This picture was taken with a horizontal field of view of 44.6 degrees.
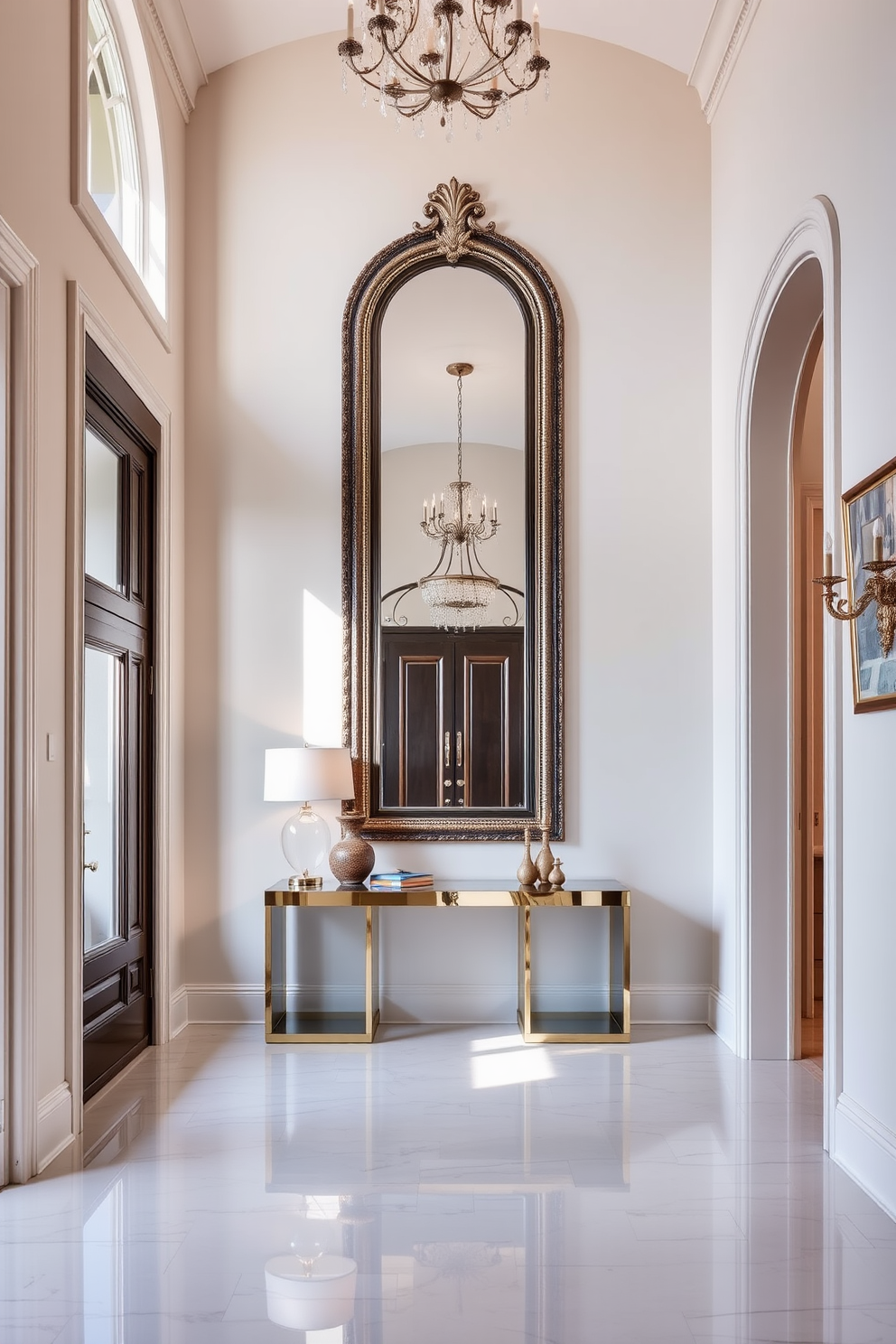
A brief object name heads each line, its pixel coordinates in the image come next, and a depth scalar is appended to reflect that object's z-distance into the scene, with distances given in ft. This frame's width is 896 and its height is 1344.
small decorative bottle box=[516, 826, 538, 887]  14.84
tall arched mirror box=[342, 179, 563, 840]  16.01
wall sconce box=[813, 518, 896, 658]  9.27
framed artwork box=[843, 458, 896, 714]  9.33
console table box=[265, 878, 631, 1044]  14.65
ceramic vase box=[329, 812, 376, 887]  14.98
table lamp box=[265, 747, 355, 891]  14.74
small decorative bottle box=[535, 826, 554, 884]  14.87
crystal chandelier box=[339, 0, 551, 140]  10.09
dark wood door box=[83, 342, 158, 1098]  12.66
